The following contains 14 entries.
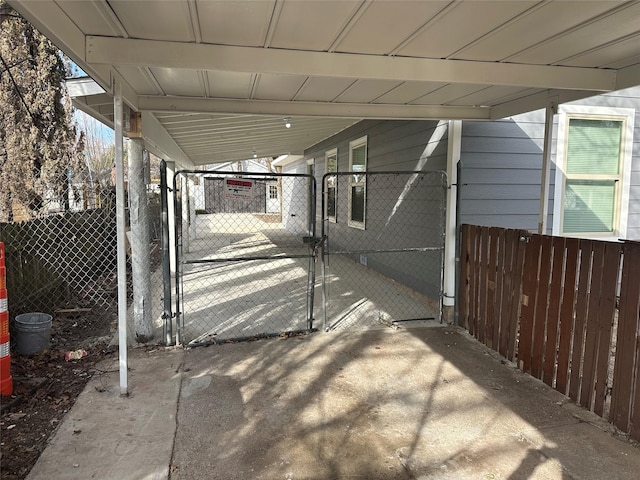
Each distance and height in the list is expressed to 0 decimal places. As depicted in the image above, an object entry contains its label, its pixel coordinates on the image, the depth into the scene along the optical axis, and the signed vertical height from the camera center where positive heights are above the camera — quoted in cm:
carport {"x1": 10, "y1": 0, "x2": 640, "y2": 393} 238 +109
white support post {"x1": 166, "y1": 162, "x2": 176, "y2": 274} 747 -23
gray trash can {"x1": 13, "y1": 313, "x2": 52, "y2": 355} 382 -127
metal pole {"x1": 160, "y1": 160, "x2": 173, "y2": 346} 412 -61
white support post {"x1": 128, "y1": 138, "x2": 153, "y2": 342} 409 -43
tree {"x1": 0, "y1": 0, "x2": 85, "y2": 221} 756 +138
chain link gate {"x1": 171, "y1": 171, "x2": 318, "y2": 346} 449 -141
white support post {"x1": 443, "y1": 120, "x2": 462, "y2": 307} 494 -15
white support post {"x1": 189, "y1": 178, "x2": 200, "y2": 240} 1155 -52
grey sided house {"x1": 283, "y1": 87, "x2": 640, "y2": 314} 518 +51
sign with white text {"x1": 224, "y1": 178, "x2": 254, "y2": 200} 435 +14
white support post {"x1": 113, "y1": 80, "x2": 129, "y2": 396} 318 -38
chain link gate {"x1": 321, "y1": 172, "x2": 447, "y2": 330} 527 -80
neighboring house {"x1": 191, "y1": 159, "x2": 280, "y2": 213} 2428 +84
